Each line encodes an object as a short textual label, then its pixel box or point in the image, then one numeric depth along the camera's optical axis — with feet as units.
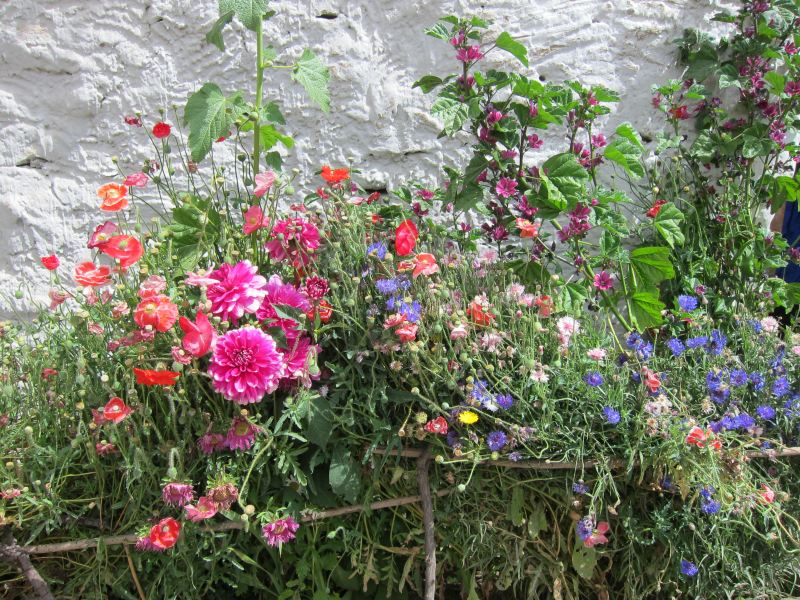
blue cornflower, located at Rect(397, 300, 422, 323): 5.78
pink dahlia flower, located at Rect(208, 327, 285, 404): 5.25
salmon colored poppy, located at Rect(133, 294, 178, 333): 5.25
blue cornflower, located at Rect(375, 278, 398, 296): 5.92
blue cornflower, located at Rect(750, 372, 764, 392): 6.52
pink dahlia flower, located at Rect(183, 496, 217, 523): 5.24
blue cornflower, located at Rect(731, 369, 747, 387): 6.46
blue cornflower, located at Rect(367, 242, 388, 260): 6.22
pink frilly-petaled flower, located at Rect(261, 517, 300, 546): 5.47
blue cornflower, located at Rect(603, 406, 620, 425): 5.78
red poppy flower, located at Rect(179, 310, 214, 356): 5.15
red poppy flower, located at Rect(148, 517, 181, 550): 5.28
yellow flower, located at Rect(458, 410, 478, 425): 5.63
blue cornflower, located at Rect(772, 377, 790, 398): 6.46
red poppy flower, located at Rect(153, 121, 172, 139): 6.61
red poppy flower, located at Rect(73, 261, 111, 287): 5.72
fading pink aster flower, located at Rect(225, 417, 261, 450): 5.55
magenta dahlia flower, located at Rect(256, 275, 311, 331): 5.82
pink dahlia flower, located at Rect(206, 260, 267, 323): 5.48
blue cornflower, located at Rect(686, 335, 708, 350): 6.63
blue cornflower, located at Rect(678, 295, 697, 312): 7.03
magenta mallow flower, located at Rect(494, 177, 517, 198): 7.24
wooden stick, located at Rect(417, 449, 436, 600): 5.85
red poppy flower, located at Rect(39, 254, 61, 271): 6.26
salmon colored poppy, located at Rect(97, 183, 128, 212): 6.00
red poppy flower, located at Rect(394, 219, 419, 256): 6.13
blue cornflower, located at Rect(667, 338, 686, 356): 6.47
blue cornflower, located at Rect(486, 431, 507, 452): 5.76
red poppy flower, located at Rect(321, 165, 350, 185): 6.56
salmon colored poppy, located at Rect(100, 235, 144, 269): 5.74
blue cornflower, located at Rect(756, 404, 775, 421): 6.25
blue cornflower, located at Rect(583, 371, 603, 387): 5.91
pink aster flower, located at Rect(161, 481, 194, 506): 5.27
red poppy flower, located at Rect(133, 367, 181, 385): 5.16
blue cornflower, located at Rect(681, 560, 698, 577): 5.78
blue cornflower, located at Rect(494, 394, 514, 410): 5.80
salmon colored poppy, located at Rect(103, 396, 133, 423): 5.34
